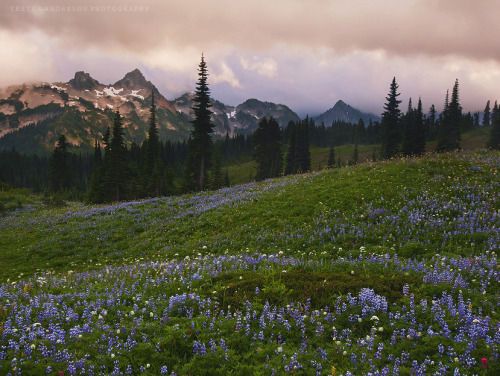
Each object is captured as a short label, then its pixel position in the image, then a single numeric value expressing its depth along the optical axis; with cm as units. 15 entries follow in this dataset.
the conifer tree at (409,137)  6525
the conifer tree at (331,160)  10488
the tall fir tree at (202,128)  4203
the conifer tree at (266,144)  7673
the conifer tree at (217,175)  7069
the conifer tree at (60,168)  8918
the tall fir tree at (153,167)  6316
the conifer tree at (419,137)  6384
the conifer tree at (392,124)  6606
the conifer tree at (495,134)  9075
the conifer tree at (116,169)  5238
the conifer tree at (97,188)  5539
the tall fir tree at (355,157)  13725
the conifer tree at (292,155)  9006
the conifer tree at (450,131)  7131
